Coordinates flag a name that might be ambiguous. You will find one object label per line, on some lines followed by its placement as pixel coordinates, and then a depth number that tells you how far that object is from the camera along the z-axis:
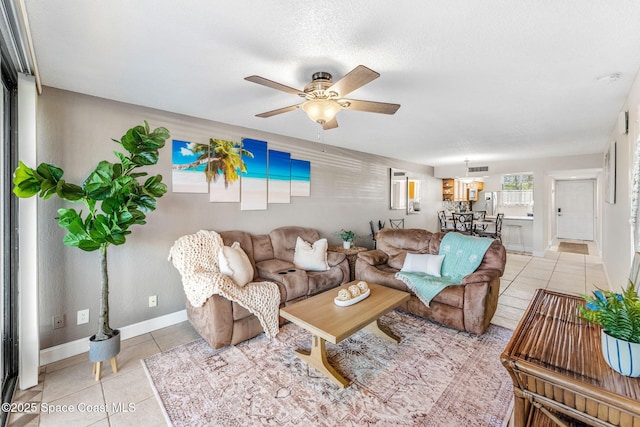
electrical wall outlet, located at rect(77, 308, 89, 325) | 2.50
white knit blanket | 2.46
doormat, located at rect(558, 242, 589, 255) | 6.99
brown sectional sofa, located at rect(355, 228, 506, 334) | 2.69
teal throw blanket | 2.92
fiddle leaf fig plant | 1.97
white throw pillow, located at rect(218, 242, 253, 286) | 2.75
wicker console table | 0.88
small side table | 4.00
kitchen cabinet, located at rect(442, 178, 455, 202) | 8.22
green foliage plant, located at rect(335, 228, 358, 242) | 4.59
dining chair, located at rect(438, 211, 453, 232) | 7.45
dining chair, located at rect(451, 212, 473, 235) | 6.45
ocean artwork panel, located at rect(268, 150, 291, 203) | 3.91
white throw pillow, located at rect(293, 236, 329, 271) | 3.54
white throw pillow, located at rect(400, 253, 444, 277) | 3.25
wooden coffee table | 1.96
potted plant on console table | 0.94
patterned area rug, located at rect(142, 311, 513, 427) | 1.72
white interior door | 8.45
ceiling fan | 1.86
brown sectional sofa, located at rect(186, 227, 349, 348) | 2.44
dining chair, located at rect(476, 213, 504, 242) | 6.20
